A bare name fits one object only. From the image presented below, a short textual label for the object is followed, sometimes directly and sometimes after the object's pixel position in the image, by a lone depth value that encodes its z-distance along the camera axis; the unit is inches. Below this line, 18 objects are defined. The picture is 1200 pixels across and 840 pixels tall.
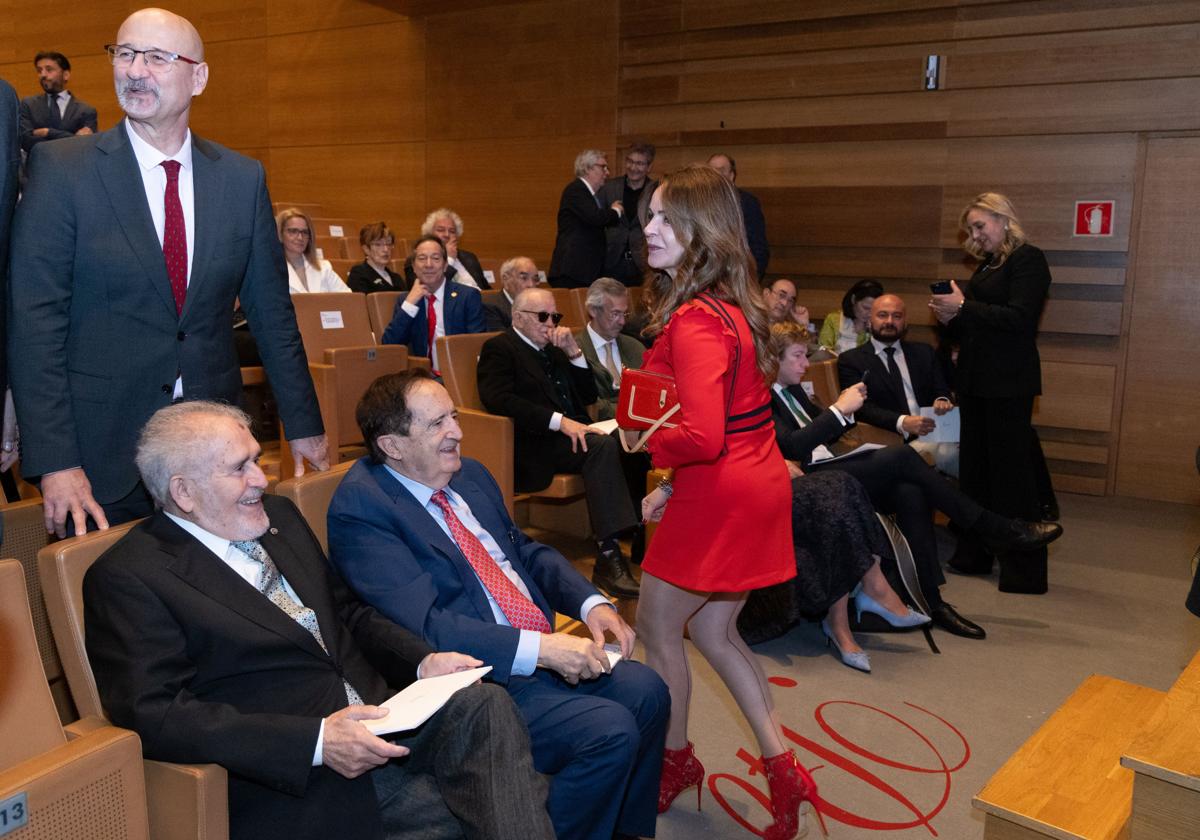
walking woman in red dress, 83.0
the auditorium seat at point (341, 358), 164.2
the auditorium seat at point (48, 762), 54.4
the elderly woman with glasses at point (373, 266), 232.5
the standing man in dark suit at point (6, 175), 67.7
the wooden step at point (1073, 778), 75.9
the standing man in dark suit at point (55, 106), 277.9
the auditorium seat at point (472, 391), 152.2
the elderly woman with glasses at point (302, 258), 212.7
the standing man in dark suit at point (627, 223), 235.8
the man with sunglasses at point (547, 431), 153.7
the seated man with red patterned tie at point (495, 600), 74.2
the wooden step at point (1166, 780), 66.9
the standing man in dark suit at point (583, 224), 231.9
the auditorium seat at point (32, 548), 82.0
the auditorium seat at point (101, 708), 60.8
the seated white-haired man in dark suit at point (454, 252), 236.5
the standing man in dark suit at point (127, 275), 74.7
